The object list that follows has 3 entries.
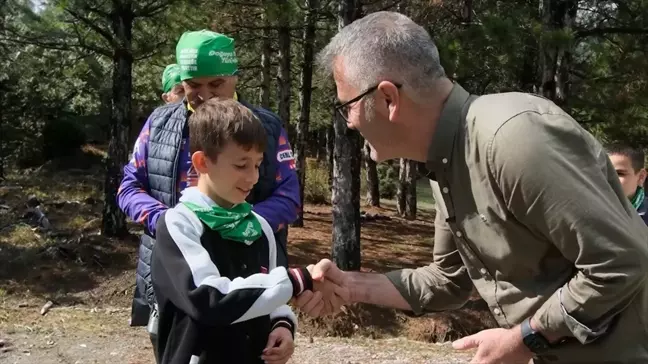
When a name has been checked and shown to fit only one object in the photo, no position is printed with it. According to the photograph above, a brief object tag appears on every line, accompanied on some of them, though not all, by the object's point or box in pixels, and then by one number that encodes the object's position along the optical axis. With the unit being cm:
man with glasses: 168
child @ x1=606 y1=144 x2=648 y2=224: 429
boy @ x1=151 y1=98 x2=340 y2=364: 208
